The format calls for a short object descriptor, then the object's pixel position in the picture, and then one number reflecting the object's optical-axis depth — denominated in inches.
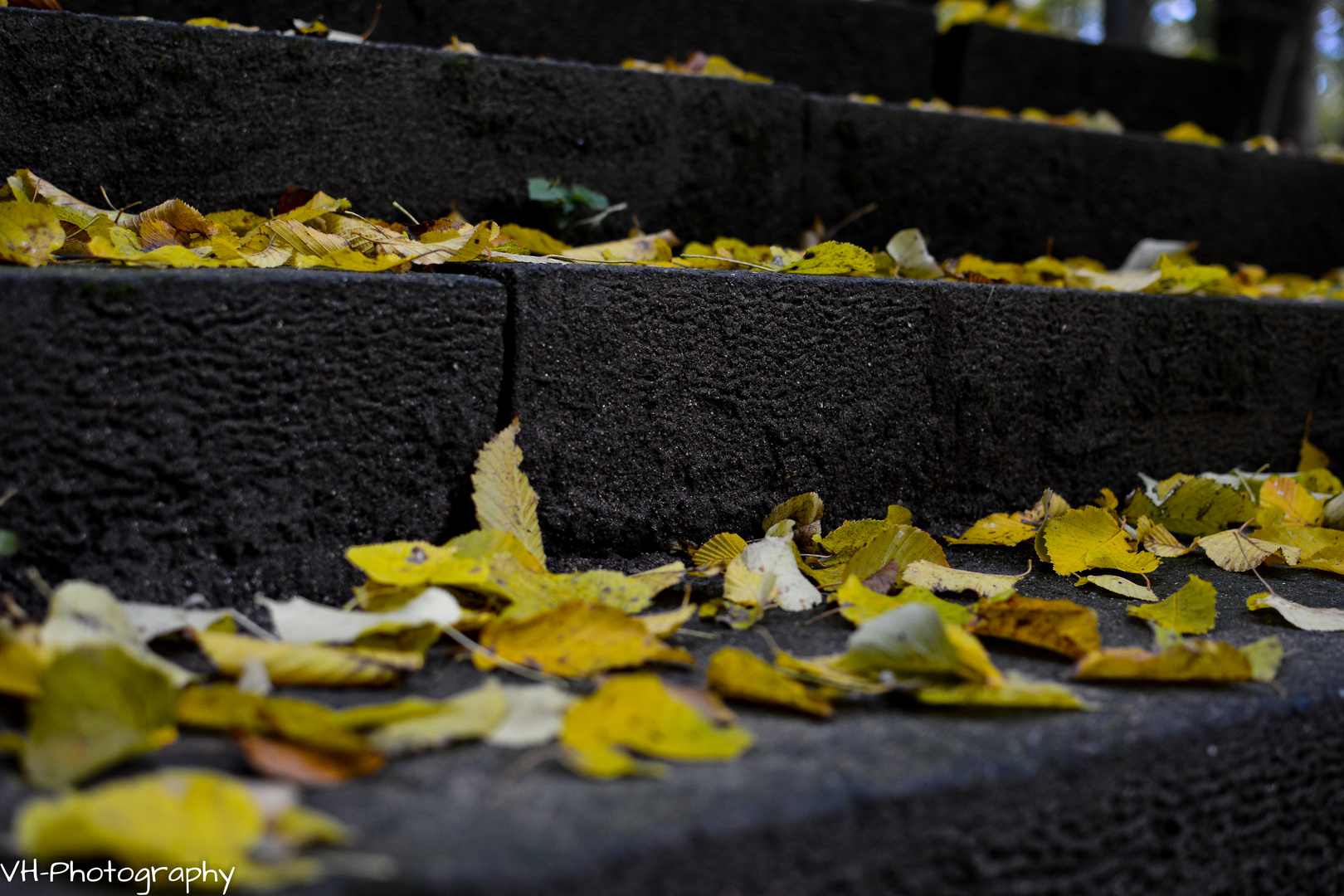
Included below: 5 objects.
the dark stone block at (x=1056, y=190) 77.0
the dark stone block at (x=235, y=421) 58.5
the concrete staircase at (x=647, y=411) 54.7
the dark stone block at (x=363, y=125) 66.6
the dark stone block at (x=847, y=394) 63.3
